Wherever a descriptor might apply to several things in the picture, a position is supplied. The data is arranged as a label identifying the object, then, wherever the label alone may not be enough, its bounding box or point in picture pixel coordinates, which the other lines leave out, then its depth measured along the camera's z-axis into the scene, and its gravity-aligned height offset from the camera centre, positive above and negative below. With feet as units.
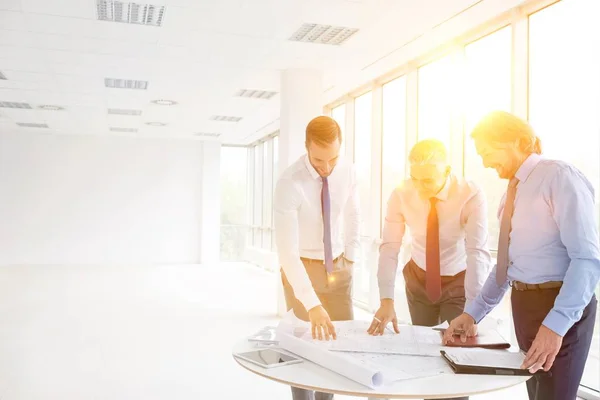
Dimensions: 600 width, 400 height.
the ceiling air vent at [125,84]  26.45 +5.71
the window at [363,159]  27.53 +2.32
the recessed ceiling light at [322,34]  18.47 +5.83
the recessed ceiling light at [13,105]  32.30 +5.62
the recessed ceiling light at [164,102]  30.89 +5.58
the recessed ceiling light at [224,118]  35.76 +5.52
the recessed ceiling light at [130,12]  16.55 +5.80
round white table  5.01 -1.68
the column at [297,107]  23.62 +4.14
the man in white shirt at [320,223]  8.13 -0.30
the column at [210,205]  47.11 -0.20
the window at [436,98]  20.66 +4.15
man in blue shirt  5.99 -0.59
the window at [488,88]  17.72 +3.92
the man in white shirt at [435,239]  8.14 -0.51
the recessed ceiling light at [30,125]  39.83 +5.46
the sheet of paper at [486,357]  5.74 -1.62
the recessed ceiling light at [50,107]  33.08 +5.57
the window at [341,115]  30.30 +5.06
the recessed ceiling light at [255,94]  28.30 +5.65
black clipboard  5.56 -1.63
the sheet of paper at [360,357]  5.27 -1.64
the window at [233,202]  49.93 +0.08
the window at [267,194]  44.62 +0.77
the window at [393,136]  24.50 +3.11
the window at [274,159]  43.27 +3.51
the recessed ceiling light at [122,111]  34.06 +5.61
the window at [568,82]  14.96 +3.53
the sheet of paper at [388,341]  6.32 -1.65
